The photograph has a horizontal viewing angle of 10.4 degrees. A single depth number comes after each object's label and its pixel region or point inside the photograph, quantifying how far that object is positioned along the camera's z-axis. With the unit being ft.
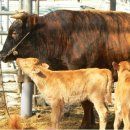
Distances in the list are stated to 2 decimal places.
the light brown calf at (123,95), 27.88
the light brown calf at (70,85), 28.84
